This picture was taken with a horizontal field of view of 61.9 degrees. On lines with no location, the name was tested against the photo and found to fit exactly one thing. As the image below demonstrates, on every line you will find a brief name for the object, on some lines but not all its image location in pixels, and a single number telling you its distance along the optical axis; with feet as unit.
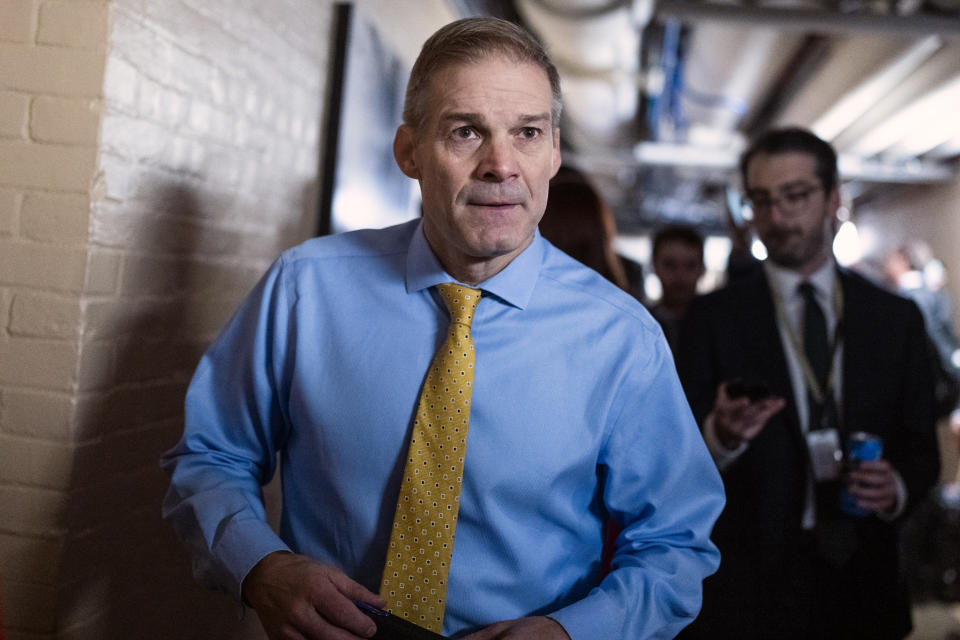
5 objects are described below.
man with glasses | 5.86
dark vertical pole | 7.61
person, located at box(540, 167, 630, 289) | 6.87
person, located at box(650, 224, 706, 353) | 11.41
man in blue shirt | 3.83
